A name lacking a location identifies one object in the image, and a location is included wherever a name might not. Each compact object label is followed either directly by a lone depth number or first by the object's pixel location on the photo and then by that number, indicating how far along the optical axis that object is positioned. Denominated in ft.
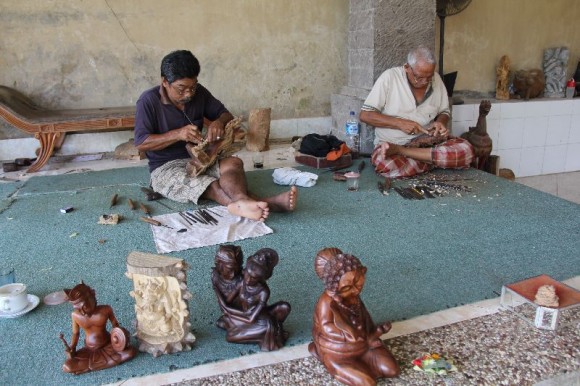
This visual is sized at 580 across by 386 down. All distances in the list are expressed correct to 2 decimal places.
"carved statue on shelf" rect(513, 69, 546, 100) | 20.54
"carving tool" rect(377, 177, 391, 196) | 12.89
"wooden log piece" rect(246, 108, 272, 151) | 18.40
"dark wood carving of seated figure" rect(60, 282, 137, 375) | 5.96
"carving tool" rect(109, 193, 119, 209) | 12.30
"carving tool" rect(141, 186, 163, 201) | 12.60
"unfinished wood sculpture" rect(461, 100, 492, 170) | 15.99
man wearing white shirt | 13.98
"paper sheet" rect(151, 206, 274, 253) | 9.77
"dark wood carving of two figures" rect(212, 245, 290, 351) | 6.27
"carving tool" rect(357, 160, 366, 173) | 14.96
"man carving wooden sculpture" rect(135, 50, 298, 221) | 10.94
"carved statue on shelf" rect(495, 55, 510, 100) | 20.97
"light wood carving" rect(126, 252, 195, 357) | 6.07
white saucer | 7.27
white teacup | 7.26
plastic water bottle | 17.13
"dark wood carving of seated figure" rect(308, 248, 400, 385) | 5.55
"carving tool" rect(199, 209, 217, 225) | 10.83
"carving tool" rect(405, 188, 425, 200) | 12.40
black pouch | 15.47
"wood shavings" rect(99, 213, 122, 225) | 11.04
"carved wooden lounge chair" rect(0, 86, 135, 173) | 15.42
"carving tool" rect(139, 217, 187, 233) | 10.66
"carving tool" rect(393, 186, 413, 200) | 12.43
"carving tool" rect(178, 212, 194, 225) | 10.83
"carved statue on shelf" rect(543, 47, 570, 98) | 21.54
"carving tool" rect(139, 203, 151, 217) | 11.64
